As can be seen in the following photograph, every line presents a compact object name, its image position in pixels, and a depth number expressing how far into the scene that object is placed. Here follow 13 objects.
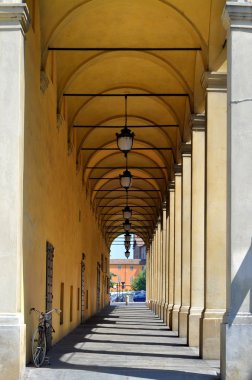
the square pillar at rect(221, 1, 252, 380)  12.37
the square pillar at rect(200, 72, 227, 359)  16.91
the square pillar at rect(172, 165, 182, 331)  28.19
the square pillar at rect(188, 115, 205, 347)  20.78
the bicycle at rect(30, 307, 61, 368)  14.42
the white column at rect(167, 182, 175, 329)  31.27
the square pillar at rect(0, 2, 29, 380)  12.21
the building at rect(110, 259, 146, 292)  155.38
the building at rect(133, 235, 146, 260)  166.38
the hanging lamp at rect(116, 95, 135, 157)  22.30
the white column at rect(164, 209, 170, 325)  33.63
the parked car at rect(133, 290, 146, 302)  108.44
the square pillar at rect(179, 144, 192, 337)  24.38
